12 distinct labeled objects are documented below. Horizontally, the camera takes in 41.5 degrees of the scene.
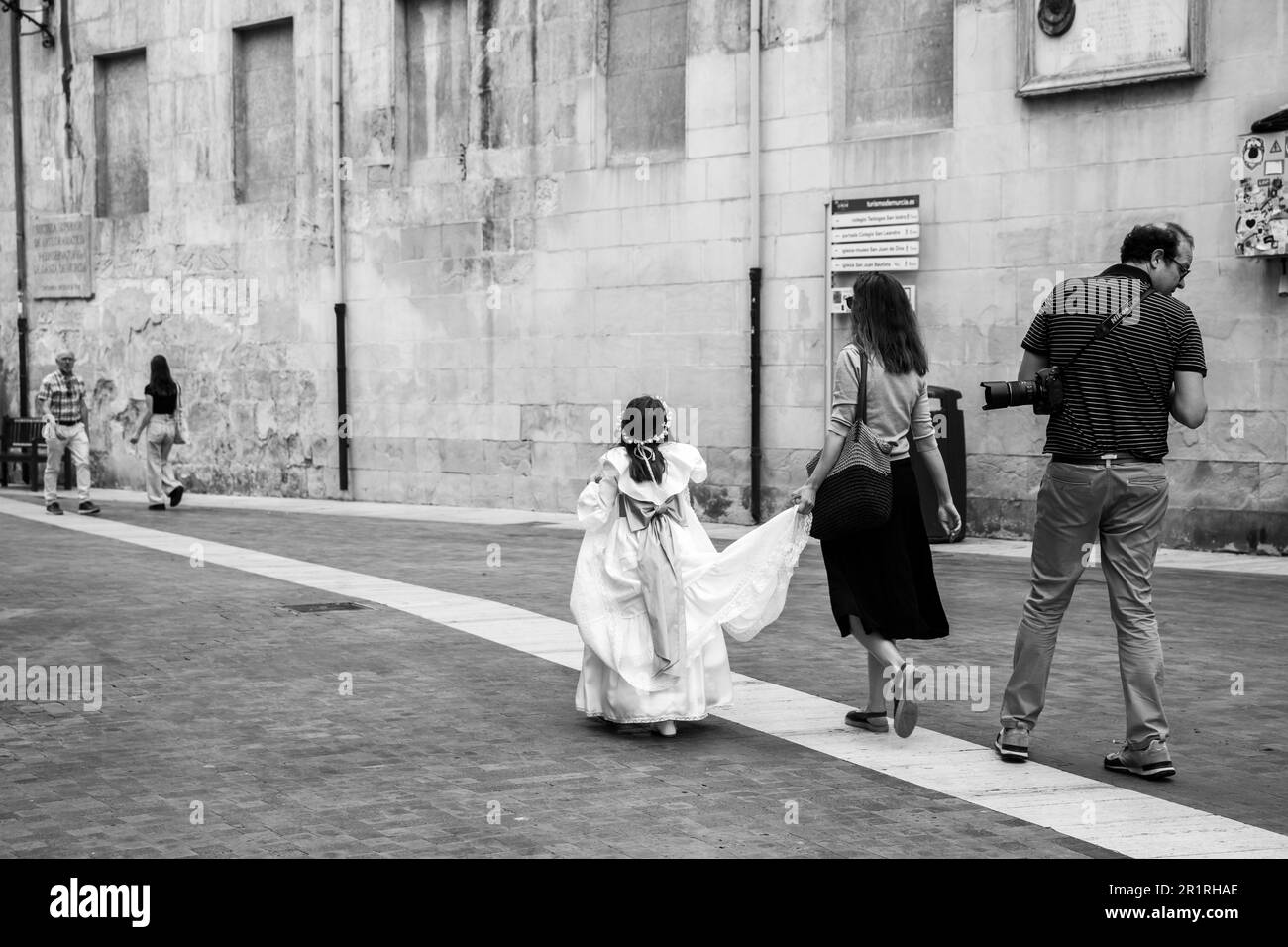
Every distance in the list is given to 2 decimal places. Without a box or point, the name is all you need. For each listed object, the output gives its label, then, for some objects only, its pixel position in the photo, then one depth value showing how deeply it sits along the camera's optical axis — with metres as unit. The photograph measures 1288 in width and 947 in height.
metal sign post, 15.30
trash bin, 14.34
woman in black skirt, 6.68
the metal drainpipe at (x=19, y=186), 24.97
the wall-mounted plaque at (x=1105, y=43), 13.63
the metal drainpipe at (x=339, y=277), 20.33
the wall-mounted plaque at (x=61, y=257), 24.08
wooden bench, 23.53
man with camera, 6.09
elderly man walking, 18.39
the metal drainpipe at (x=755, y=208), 16.34
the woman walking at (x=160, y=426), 18.69
